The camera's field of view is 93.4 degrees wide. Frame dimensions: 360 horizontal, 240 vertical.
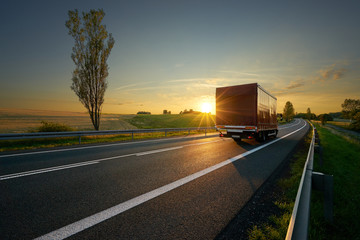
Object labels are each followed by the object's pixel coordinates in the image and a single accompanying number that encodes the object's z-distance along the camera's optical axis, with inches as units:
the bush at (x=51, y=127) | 495.9
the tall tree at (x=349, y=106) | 3117.6
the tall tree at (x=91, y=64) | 634.8
